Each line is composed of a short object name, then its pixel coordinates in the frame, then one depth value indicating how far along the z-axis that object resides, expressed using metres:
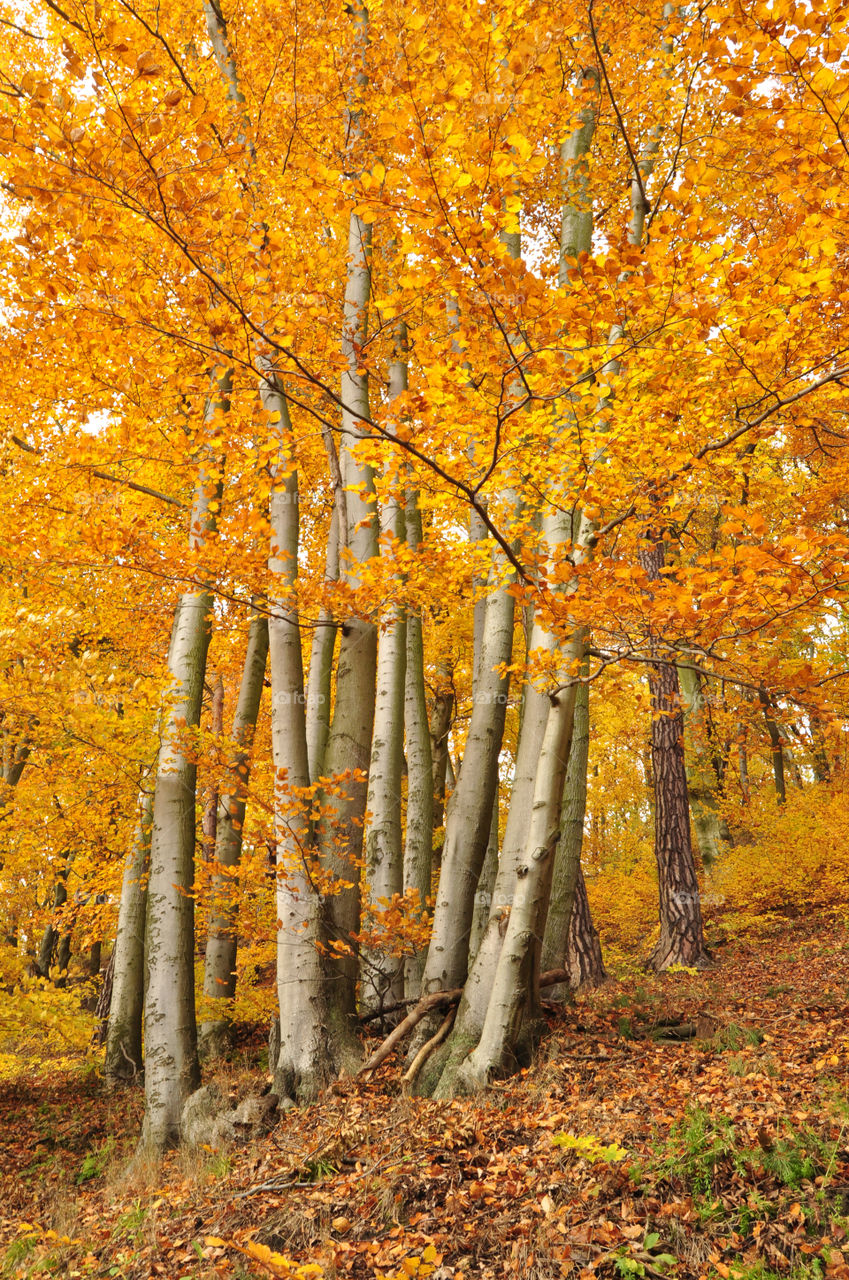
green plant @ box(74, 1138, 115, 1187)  5.84
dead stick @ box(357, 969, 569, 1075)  5.18
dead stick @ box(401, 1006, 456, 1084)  4.80
